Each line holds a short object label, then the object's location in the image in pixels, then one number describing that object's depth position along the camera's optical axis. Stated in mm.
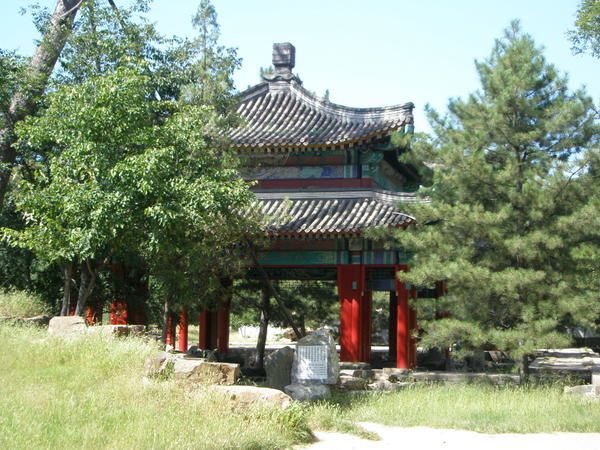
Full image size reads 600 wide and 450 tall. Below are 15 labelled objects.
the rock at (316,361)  14961
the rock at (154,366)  11586
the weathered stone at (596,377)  14887
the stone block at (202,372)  11633
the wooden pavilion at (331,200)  18656
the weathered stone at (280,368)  15602
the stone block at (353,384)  16188
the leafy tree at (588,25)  18391
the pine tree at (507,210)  15031
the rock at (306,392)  13844
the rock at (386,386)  16114
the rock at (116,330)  13465
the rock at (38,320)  16445
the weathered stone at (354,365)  18094
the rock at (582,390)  14461
